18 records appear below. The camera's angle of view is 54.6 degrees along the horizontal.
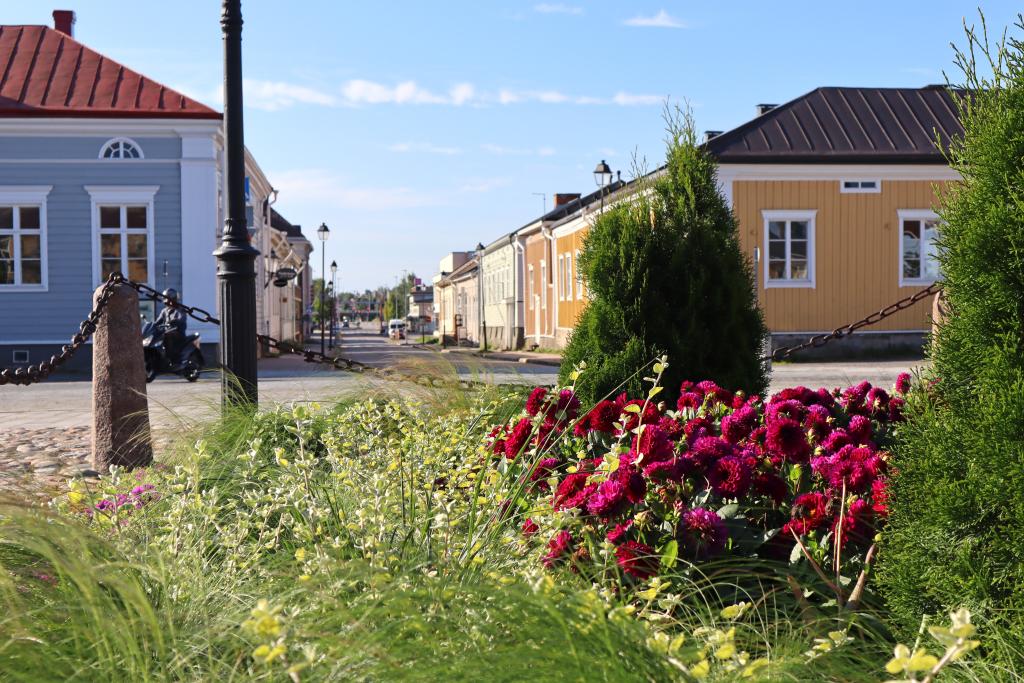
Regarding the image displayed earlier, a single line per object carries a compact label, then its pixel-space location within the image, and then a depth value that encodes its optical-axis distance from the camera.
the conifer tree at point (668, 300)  5.34
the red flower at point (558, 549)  2.55
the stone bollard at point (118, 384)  6.18
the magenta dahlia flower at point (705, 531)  2.70
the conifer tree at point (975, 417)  2.24
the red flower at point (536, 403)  3.88
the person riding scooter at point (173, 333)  16.41
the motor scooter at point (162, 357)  16.30
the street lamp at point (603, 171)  26.23
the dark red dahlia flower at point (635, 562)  2.51
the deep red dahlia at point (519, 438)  3.42
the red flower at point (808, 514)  2.91
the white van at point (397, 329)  73.33
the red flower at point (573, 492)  2.85
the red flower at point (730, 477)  2.95
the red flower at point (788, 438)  3.20
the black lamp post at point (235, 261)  5.95
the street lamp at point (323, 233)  36.12
